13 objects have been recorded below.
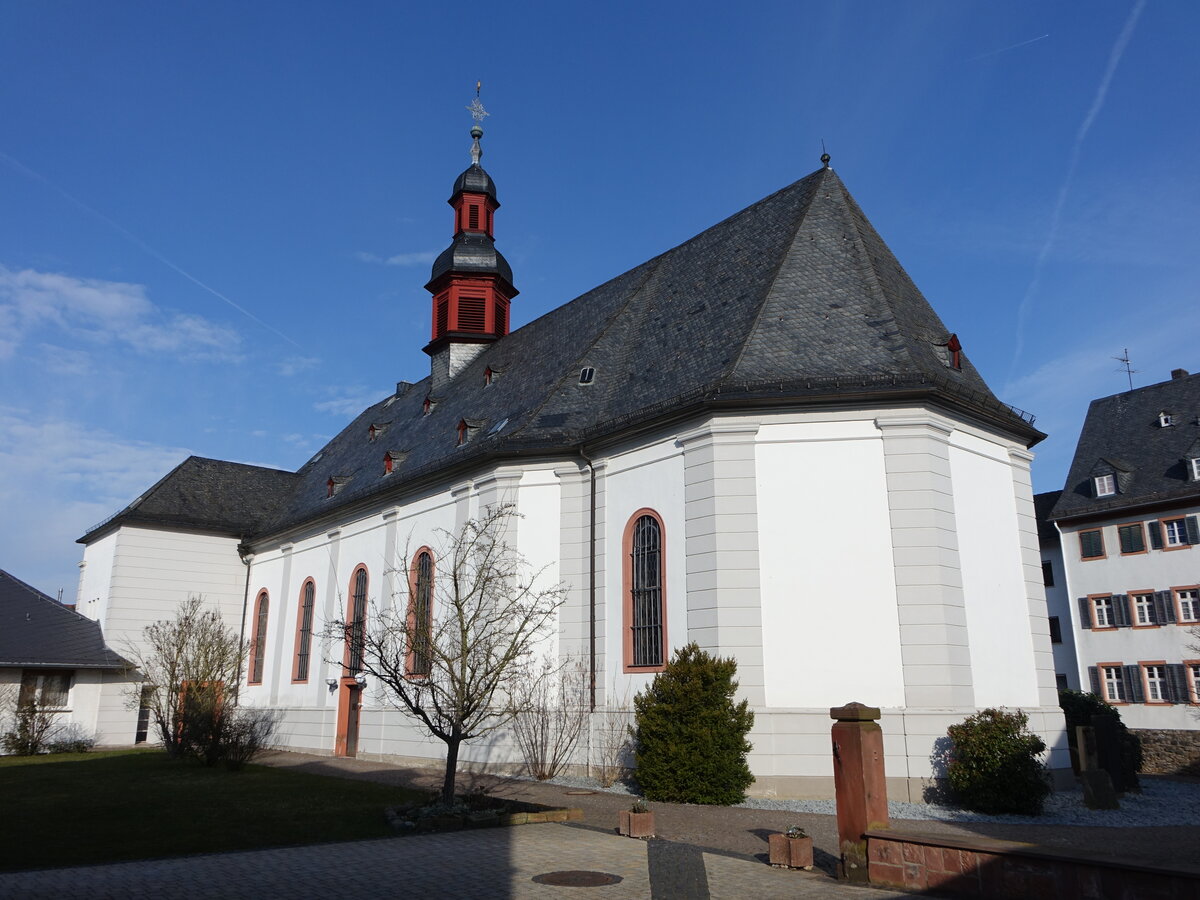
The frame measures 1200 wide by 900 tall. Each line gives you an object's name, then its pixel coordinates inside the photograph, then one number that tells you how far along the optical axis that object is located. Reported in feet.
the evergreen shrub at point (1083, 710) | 62.56
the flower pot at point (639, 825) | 37.19
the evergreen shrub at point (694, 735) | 48.16
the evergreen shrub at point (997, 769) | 45.50
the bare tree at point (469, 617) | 45.03
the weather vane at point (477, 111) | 109.70
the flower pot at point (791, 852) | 31.68
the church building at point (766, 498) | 51.08
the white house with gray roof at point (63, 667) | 93.04
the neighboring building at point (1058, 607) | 111.14
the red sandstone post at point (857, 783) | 29.94
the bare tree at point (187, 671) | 71.92
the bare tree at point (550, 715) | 59.82
